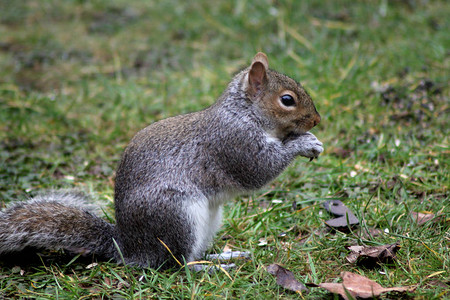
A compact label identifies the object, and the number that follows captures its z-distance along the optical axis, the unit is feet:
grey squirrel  18.07
